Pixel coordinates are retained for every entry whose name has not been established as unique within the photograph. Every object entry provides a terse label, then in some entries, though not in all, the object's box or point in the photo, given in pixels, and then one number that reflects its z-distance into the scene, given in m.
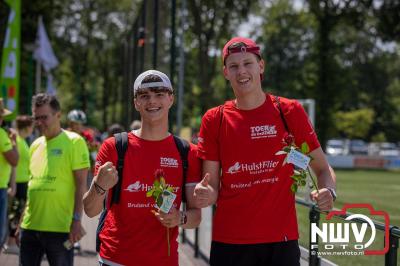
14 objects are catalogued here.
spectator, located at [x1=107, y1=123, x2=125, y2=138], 10.82
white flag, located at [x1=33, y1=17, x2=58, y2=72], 22.50
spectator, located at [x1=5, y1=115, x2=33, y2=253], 9.46
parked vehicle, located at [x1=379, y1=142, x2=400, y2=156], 69.44
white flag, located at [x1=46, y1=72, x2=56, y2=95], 23.67
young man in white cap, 3.60
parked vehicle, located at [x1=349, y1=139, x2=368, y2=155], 70.41
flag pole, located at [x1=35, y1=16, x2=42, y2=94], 23.07
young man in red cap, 3.64
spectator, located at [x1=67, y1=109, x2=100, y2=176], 9.78
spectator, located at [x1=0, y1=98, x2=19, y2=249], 7.09
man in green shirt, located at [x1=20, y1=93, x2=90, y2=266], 5.21
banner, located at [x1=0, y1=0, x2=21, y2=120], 12.08
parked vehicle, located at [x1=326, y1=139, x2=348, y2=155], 71.78
